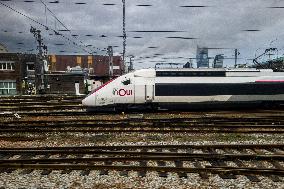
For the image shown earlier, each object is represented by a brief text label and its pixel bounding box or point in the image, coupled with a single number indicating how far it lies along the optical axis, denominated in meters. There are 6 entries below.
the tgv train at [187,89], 21.12
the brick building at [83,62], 92.31
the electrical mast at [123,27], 35.28
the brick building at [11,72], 55.25
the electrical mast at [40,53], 41.60
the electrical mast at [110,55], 45.03
